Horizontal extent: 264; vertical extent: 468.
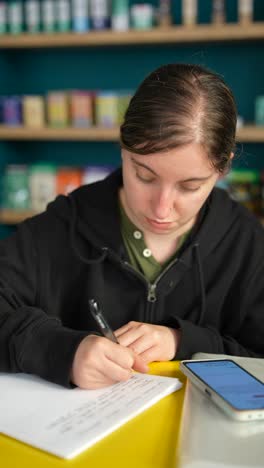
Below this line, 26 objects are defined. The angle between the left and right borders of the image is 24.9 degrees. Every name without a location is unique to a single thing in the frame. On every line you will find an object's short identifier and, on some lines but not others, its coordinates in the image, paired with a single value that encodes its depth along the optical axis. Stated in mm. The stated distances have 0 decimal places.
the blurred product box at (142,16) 2830
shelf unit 2723
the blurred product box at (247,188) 2855
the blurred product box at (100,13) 2891
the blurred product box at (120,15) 2859
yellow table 621
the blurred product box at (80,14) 2912
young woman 931
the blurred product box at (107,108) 2934
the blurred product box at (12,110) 3084
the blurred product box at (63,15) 2938
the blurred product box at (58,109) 3014
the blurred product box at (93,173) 3066
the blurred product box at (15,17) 3047
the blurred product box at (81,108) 2969
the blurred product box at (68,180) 3090
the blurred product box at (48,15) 2980
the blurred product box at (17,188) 3168
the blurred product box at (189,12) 2787
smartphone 677
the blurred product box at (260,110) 2770
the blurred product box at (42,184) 3121
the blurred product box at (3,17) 3043
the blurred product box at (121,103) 2922
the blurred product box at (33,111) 3049
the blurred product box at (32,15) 3033
